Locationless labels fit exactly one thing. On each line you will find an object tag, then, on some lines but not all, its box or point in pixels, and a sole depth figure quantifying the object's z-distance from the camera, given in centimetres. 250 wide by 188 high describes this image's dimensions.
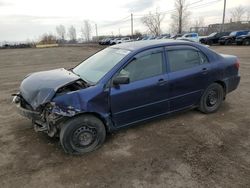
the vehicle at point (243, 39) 2010
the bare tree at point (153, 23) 5422
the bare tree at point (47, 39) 5202
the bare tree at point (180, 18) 4159
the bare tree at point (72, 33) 9381
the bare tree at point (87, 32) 8741
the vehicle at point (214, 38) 2452
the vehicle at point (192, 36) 2449
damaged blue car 275
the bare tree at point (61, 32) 8876
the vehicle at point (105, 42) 3684
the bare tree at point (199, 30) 4628
